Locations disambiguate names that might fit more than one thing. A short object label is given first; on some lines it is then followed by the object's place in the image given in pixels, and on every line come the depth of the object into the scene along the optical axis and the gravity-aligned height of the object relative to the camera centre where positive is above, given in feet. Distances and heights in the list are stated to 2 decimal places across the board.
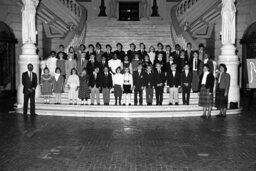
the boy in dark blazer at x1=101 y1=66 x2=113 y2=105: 38.11 +0.64
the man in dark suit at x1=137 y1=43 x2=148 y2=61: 42.58 +4.71
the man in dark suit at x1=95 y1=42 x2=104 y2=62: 42.66 +4.59
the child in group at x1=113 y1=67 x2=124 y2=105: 38.23 +0.58
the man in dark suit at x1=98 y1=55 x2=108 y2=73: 40.36 +3.09
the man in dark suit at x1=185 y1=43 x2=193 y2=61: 41.55 +4.49
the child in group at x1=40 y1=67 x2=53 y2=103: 39.21 +0.54
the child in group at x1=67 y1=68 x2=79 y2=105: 38.40 +0.53
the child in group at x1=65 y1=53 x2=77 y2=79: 41.24 +2.87
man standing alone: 36.08 +0.17
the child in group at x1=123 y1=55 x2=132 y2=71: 41.24 +3.07
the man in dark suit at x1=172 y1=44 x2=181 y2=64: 41.20 +4.34
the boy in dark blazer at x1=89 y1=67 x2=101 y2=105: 38.30 +0.41
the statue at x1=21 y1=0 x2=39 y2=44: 41.67 +8.61
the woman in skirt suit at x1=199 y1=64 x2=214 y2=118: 35.51 -0.30
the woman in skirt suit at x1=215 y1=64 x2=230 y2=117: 36.16 -0.20
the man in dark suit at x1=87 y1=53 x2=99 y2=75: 40.20 +2.93
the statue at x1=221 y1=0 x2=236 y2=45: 41.44 +8.51
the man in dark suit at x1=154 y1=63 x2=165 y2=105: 37.85 +0.63
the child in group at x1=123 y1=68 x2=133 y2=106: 38.40 +0.53
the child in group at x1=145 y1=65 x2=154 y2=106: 37.93 +0.40
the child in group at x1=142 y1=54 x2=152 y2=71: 39.11 +3.20
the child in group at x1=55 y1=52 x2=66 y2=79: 41.28 +3.13
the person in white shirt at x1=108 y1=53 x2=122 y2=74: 41.12 +2.99
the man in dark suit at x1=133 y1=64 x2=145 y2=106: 37.95 +0.87
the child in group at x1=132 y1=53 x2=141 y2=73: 41.04 +3.23
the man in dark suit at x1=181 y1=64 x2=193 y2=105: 38.42 +0.75
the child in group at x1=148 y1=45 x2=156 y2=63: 43.33 +4.48
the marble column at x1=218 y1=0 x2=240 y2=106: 41.12 +5.86
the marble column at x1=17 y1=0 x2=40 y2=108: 41.40 +6.16
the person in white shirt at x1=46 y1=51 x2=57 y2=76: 42.34 +3.09
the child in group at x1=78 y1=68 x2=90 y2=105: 38.05 +0.05
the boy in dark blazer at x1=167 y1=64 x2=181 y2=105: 38.41 +0.51
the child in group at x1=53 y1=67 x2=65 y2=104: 39.37 +0.67
